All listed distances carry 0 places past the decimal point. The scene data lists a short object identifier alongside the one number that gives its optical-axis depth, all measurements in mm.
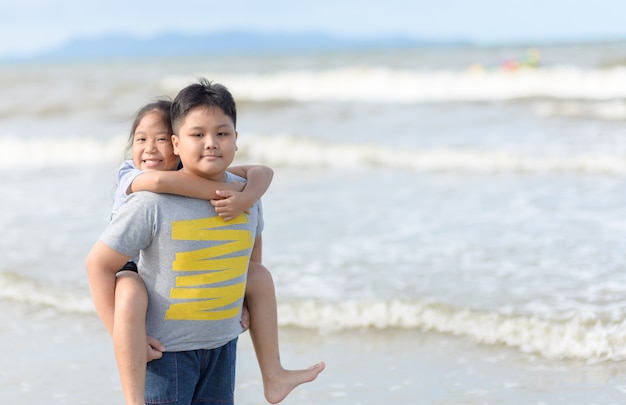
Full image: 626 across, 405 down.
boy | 5242
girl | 5184
